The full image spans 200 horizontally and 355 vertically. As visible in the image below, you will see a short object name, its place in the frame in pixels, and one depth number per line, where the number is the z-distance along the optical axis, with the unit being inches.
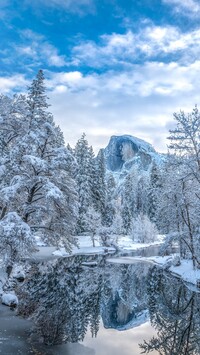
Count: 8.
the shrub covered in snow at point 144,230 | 2632.1
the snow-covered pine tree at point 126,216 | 3107.8
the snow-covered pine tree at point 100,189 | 2422.5
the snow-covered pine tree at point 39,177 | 749.3
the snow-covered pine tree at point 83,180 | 2143.2
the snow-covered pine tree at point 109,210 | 2590.1
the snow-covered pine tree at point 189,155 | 877.8
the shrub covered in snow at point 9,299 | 616.1
